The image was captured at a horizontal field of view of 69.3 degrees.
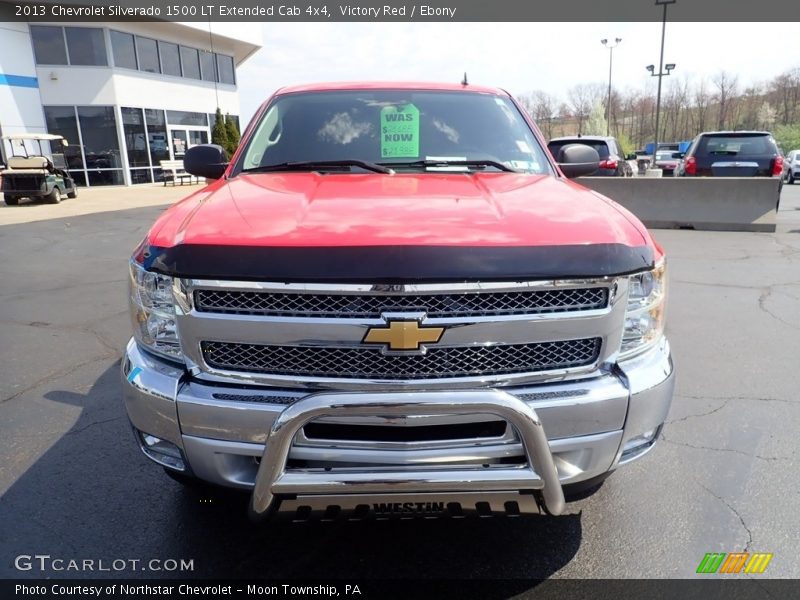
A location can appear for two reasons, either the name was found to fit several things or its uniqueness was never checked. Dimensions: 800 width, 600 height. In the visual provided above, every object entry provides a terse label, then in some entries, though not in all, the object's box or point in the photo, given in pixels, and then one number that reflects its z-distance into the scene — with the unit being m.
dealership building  24.14
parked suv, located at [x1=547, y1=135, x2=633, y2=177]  12.19
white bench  27.02
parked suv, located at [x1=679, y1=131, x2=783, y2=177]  11.19
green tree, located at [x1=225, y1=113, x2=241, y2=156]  27.53
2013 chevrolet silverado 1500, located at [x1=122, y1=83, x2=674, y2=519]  1.77
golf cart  17.14
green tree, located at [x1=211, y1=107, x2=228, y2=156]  27.44
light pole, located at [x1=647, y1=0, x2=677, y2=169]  27.22
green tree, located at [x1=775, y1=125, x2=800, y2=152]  48.70
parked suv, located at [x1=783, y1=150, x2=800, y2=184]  26.52
